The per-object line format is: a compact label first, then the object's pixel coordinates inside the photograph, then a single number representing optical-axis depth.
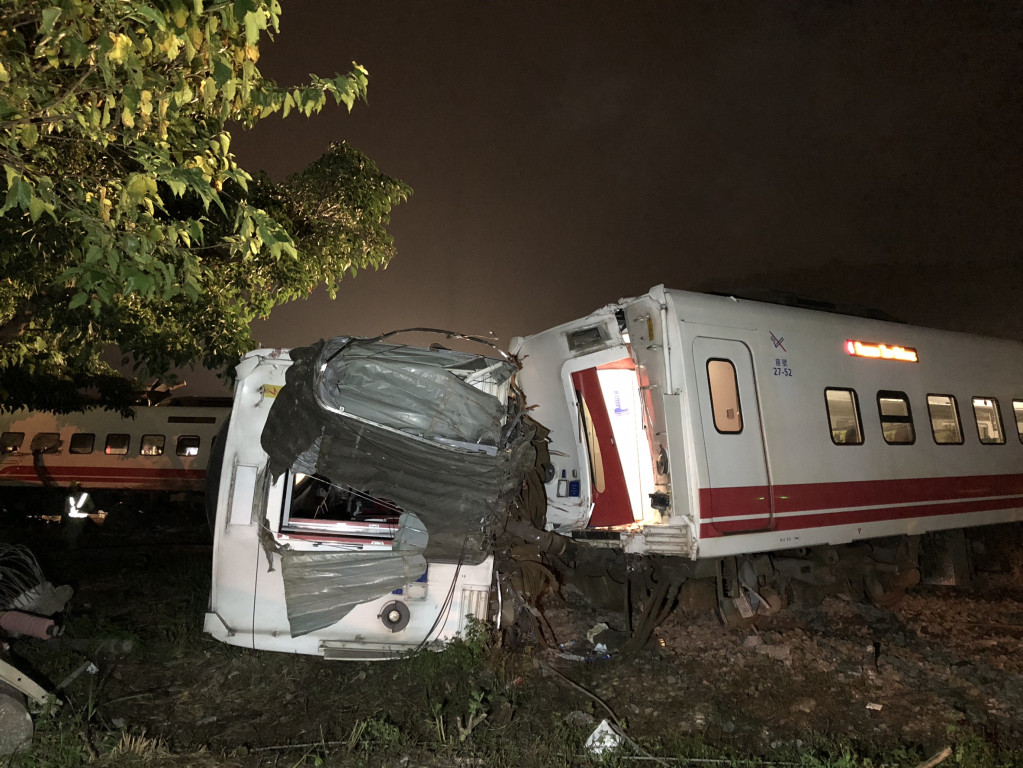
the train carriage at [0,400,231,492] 16.03
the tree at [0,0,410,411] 3.04
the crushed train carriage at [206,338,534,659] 4.57
